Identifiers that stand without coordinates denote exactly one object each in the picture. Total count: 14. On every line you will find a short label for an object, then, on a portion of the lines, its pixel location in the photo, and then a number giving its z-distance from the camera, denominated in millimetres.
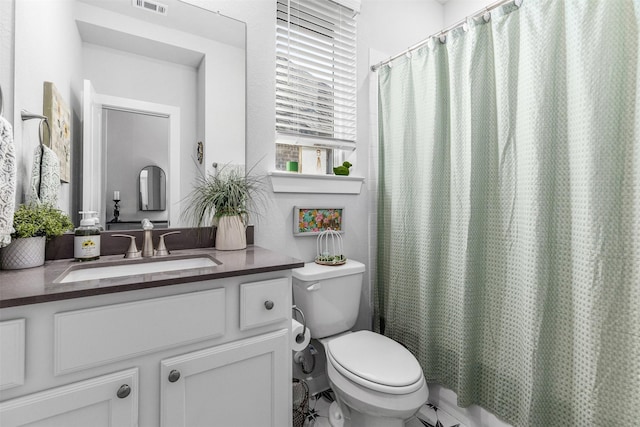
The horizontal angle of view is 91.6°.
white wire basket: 1722
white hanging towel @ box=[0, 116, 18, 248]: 806
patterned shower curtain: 1021
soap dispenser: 1151
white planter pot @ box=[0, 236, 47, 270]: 976
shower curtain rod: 1303
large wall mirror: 1167
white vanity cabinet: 772
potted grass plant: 1441
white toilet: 1204
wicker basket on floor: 1485
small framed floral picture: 1766
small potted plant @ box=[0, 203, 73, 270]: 978
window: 1743
